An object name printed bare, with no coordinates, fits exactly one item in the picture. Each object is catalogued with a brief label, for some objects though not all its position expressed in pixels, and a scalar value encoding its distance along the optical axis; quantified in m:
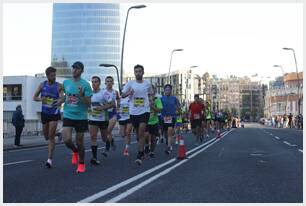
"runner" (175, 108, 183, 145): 18.41
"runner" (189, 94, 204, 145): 18.67
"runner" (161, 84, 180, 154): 14.43
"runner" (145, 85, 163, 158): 12.47
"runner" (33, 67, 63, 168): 9.72
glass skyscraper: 148.62
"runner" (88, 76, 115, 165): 10.53
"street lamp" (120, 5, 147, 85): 32.62
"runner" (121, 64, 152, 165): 10.46
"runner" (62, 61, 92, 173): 9.13
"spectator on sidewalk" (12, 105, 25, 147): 20.84
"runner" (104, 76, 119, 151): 12.19
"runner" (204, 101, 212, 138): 24.59
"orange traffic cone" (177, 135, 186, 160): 11.75
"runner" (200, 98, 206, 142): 18.87
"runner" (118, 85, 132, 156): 14.12
